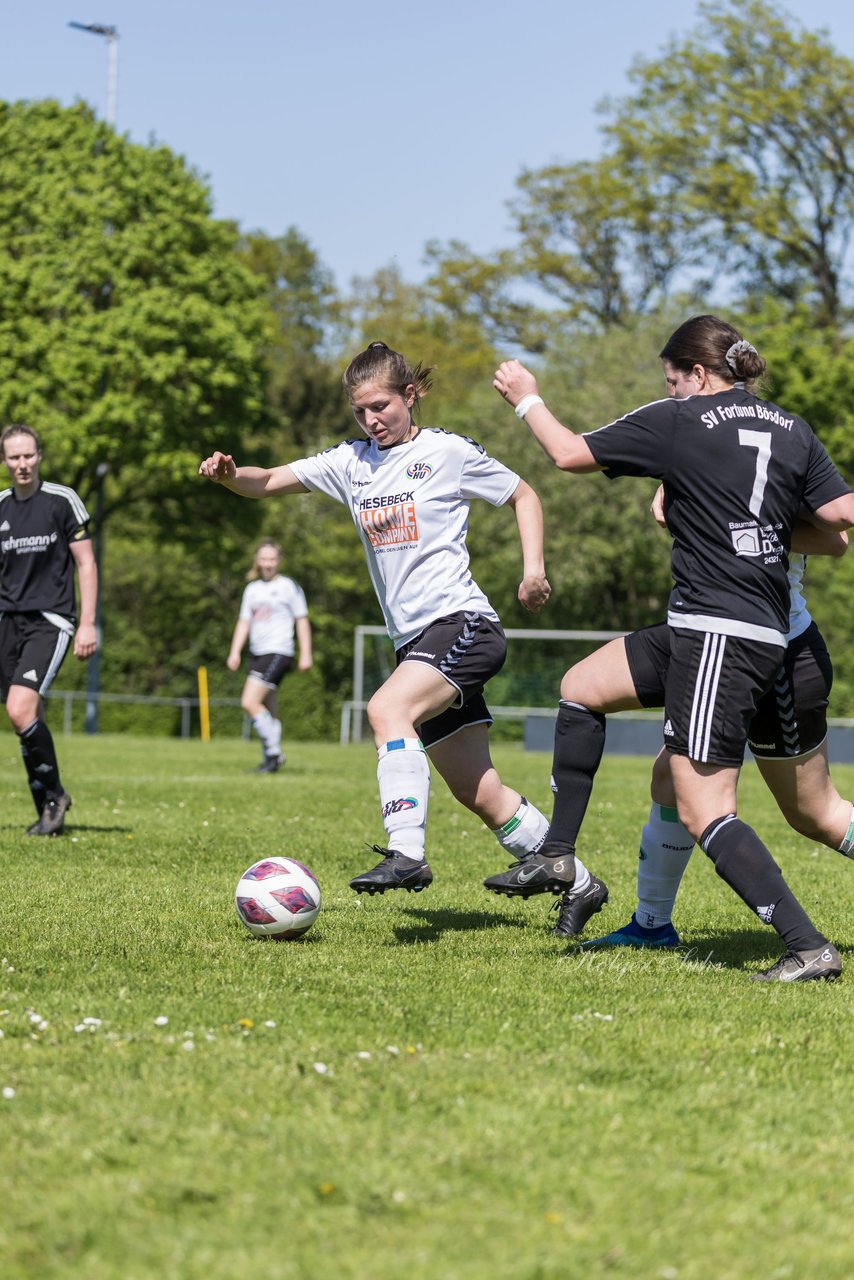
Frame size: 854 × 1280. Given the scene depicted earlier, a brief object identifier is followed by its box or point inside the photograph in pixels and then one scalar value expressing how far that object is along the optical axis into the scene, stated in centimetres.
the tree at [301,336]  5162
